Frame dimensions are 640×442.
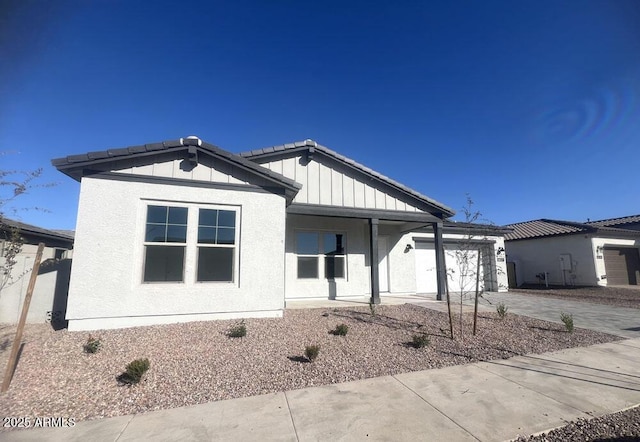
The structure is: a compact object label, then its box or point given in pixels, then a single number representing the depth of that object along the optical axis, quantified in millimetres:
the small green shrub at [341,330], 6438
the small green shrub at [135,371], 4148
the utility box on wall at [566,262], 18078
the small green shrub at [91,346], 5266
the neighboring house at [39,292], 7250
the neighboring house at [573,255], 17172
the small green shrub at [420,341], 5855
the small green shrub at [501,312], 8102
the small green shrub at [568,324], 6957
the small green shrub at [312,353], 4996
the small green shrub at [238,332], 6098
